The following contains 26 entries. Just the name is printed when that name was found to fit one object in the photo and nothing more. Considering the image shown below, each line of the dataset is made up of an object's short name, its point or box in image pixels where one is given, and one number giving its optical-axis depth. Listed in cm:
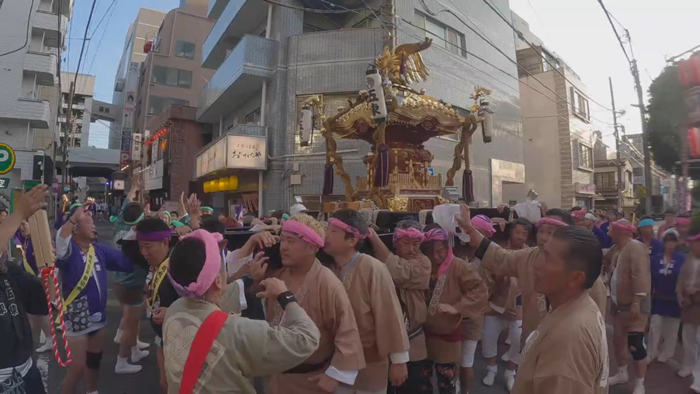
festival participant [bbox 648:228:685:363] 529
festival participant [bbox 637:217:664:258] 577
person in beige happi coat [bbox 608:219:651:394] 446
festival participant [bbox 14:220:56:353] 545
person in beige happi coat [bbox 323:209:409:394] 276
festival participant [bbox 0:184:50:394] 226
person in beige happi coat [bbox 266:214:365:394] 246
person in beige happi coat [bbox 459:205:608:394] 162
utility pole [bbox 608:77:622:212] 2189
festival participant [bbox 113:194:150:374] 514
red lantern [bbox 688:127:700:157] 461
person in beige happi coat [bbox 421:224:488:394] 364
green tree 1332
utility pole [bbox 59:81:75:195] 1828
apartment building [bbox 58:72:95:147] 4948
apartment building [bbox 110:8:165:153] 3631
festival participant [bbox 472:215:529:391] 490
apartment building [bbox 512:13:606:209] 2448
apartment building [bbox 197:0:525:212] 1527
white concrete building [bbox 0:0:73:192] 2159
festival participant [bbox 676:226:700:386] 442
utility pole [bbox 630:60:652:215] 1389
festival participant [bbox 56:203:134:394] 362
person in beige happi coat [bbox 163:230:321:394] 172
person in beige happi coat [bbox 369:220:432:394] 347
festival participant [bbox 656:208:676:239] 693
